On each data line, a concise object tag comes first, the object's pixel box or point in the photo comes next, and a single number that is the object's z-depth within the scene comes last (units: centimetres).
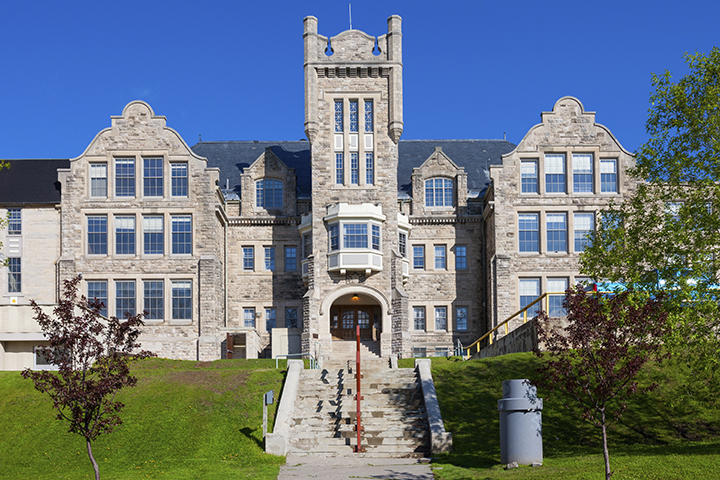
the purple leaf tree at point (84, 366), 1764
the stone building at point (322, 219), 4162
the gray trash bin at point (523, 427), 1906
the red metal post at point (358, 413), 2247
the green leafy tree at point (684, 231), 2042
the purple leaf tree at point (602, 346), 1703
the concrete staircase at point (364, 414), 2275
